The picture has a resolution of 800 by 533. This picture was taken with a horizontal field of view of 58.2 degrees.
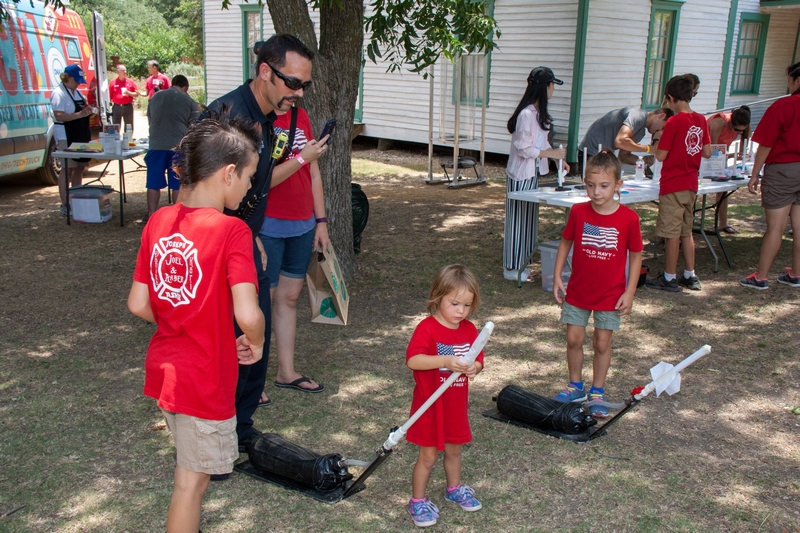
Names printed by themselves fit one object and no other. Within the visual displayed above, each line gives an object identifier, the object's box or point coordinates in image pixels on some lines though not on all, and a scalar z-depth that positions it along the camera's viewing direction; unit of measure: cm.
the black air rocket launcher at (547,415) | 371
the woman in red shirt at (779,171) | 605
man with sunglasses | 320
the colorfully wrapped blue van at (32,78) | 977
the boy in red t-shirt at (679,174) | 600
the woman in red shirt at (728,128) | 752
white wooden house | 1207
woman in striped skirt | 614
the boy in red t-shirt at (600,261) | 378
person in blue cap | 924
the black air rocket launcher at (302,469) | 314
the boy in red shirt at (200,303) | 220
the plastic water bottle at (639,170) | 693
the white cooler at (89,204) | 854
